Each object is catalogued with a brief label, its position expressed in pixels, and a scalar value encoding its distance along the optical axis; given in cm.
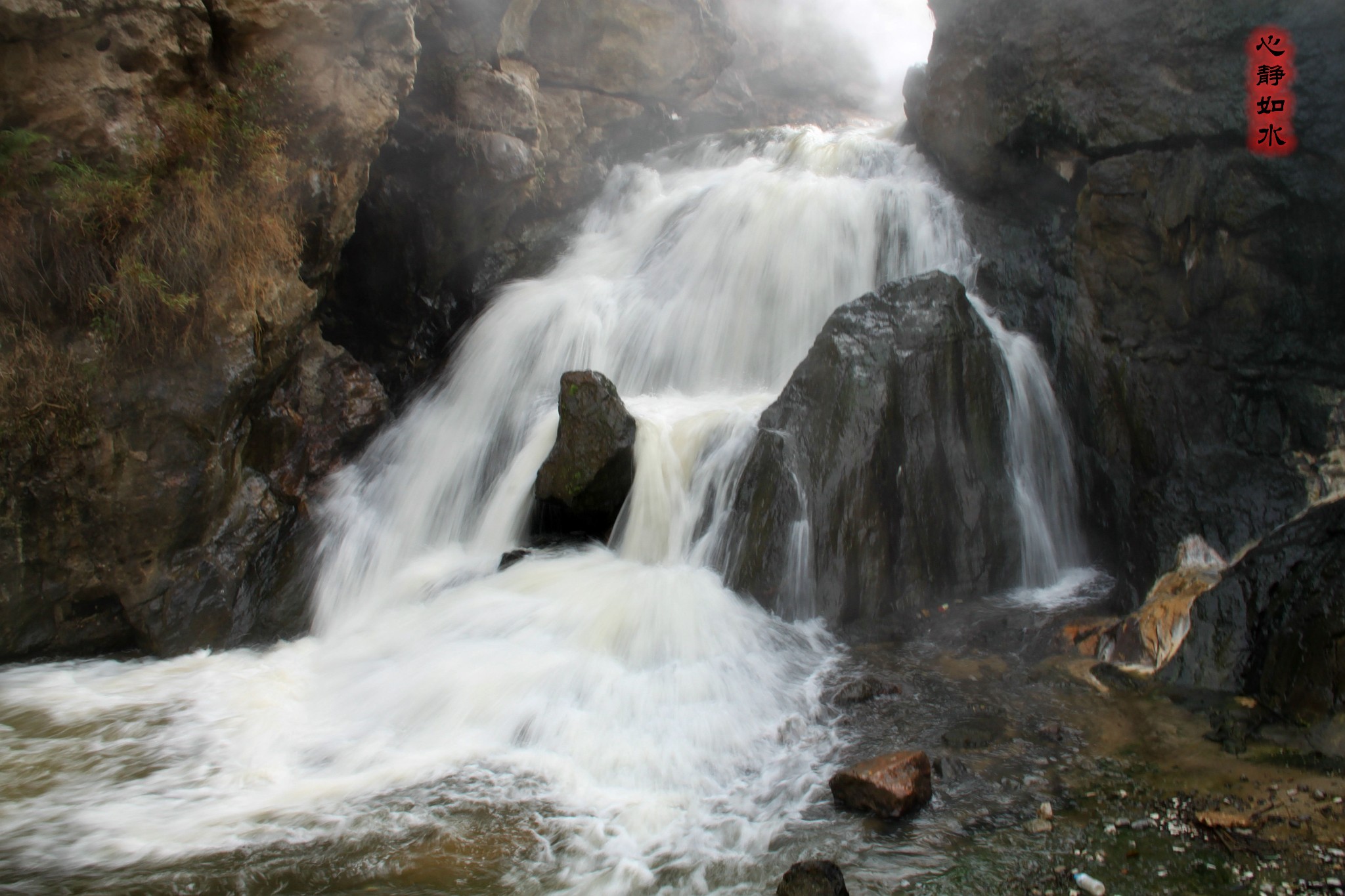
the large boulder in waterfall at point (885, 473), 645
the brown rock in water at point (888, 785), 377
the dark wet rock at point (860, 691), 505
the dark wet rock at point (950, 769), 409
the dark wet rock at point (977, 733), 445
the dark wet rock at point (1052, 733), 442
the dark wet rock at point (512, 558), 691
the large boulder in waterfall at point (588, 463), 701
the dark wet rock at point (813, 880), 301
